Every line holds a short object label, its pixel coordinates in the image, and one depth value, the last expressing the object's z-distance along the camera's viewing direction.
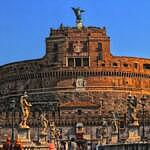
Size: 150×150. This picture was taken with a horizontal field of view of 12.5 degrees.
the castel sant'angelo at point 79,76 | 121.62
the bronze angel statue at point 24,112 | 46.70
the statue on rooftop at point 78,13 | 135.88
